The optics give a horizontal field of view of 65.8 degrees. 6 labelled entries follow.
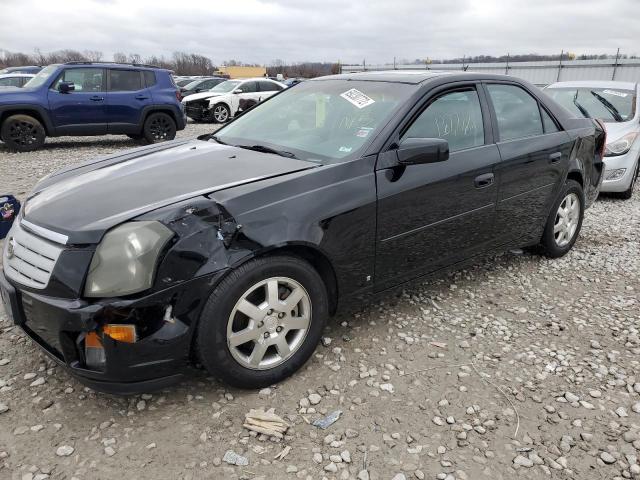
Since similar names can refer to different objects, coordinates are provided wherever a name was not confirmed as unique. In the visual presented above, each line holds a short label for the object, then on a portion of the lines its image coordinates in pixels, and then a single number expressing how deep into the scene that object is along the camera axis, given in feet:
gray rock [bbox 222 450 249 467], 6.91
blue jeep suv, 31.60
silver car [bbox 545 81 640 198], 21.63
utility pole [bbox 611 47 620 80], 66.80
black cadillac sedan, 7.02
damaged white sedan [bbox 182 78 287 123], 53.01
